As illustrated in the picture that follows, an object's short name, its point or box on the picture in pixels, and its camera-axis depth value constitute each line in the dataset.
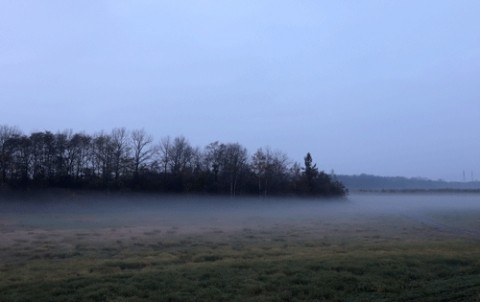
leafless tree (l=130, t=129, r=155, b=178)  100.80
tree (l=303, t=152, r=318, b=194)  109.69
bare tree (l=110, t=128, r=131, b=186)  98.48
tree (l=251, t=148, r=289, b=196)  105.69
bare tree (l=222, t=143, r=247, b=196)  103.08
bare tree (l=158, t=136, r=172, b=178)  106.05
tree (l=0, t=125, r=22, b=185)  86.81
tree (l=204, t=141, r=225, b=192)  104.49
